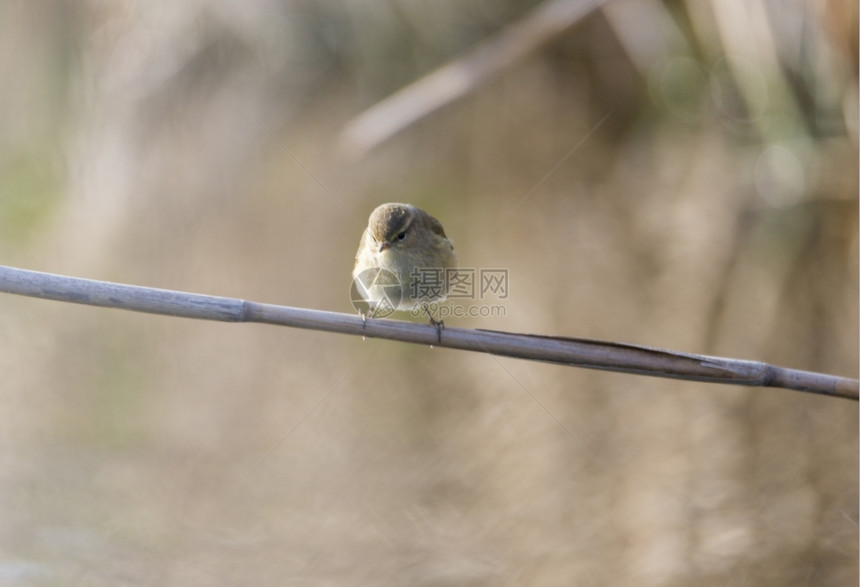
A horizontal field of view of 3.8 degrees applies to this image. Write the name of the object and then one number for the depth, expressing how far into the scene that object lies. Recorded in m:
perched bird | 6.16
